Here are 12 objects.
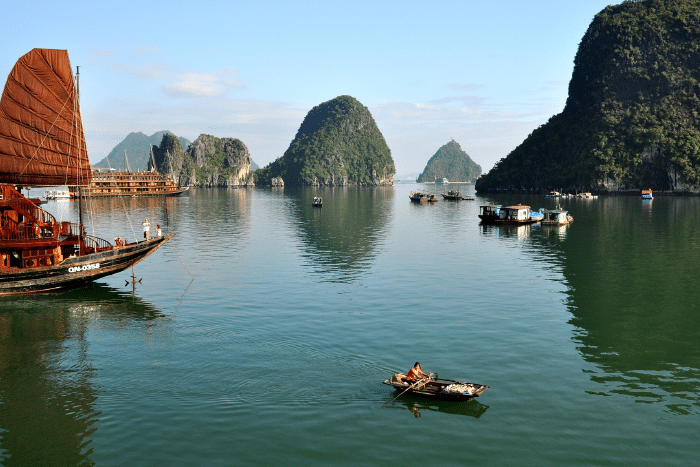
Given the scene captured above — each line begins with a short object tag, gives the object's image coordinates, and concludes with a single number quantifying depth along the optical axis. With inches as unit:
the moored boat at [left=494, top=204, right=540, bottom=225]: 3038.9
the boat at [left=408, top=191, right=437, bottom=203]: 5525.6
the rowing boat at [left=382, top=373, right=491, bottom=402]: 663.1
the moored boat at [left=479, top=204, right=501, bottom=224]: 3073.3
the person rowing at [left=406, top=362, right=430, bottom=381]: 700.0
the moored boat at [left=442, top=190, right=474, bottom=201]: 5856.3
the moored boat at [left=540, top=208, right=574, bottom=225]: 2962.6
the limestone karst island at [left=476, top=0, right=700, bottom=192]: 6505.9
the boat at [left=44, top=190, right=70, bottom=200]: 5989.2
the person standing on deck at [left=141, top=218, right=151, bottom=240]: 1400.6
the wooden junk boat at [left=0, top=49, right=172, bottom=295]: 1322.6
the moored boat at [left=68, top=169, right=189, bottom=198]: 6673.2
